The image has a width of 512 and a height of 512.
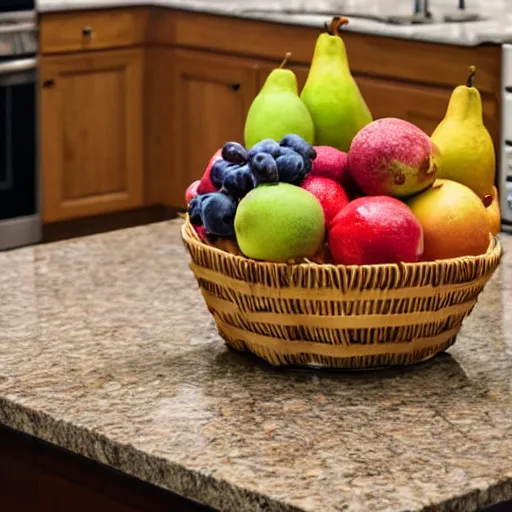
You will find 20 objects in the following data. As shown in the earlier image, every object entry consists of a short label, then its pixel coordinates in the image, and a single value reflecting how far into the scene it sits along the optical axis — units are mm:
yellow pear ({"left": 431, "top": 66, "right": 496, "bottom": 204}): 1645
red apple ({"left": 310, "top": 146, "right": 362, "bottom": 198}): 1622
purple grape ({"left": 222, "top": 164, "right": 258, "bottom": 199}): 1571
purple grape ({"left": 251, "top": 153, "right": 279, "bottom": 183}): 1554
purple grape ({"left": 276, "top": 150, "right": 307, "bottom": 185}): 1568
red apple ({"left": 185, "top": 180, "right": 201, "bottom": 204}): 1712
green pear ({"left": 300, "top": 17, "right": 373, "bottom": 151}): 1677
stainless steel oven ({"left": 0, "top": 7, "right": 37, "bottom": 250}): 4815
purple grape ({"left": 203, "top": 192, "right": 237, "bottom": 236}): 1586
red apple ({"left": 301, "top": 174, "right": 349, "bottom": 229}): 1578
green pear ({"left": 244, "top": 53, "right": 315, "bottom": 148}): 1658
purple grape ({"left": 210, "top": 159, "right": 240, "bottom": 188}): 1592
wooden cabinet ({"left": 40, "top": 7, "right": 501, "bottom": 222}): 4963
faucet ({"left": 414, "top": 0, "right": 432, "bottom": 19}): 4981
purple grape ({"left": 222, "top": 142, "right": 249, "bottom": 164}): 1591
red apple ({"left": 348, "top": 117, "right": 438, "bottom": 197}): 1576
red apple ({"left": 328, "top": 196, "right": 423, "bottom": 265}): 1541
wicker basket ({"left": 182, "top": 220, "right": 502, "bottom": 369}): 1543
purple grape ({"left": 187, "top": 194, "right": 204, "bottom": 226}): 1619
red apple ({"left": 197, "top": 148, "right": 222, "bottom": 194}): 1645
